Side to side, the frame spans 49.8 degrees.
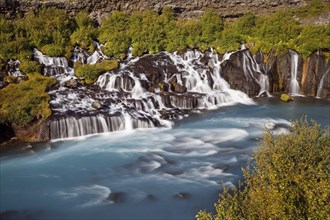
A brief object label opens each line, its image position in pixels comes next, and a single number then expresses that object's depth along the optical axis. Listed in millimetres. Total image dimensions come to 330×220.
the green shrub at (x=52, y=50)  40344
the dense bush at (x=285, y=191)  9320
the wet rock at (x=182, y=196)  19484
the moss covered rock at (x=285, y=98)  36969
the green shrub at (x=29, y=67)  36906
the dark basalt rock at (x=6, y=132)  28375
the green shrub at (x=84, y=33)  43469
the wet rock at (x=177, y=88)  37584
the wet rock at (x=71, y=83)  35188
